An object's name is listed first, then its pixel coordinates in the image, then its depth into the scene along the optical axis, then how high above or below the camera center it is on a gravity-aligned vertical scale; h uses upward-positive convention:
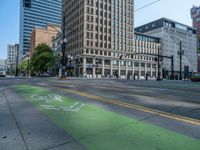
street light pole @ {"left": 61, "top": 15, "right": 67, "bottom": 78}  28.13 +2.14
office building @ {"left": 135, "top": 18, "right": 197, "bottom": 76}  106.12 +24.07
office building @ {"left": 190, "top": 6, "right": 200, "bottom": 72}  139.75 +49.87
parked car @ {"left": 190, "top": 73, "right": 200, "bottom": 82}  30.78 -0.48
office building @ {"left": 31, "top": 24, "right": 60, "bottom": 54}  121.69 +28.76
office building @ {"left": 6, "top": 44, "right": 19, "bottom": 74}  147.88 +9.60
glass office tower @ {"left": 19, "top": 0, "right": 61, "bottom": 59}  142.25 +50.24
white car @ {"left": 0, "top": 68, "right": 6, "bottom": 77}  51.47 +0.81
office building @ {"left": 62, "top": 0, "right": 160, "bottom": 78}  72.88 +17.17
